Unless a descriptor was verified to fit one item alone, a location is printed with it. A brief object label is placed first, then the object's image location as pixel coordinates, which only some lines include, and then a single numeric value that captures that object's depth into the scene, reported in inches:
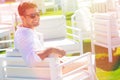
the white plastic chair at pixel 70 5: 471.5
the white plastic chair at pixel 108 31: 210.4
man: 105.7
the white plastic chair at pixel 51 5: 488.1
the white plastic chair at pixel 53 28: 239.1
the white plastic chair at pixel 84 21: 240.4
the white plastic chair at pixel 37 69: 107.2
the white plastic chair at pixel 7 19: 283.1
